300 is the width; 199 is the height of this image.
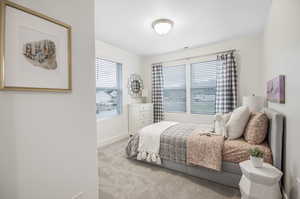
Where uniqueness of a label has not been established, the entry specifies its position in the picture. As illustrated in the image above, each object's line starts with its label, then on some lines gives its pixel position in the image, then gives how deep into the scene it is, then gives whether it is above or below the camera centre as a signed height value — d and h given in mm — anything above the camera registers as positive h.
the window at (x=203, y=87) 3840 +303
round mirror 4363 +409
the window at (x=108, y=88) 3490 +289
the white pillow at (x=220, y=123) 2131 -395
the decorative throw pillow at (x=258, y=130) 1749 -406
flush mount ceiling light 2438 +1285
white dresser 4078 -546
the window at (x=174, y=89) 4355 +298
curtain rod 3509 +1174
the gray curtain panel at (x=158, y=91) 4609 +231
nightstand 1199 -750
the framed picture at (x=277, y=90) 1482 +91
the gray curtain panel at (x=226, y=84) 3428 +343
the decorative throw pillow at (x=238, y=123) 1960 -364
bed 1488 -731
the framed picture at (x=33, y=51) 784 +305
